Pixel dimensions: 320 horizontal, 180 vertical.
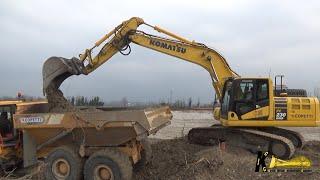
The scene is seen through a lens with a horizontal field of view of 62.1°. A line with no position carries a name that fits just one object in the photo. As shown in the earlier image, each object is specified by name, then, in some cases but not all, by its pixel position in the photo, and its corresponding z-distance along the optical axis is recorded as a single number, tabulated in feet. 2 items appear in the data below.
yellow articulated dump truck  18.58
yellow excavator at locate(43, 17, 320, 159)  24.78
